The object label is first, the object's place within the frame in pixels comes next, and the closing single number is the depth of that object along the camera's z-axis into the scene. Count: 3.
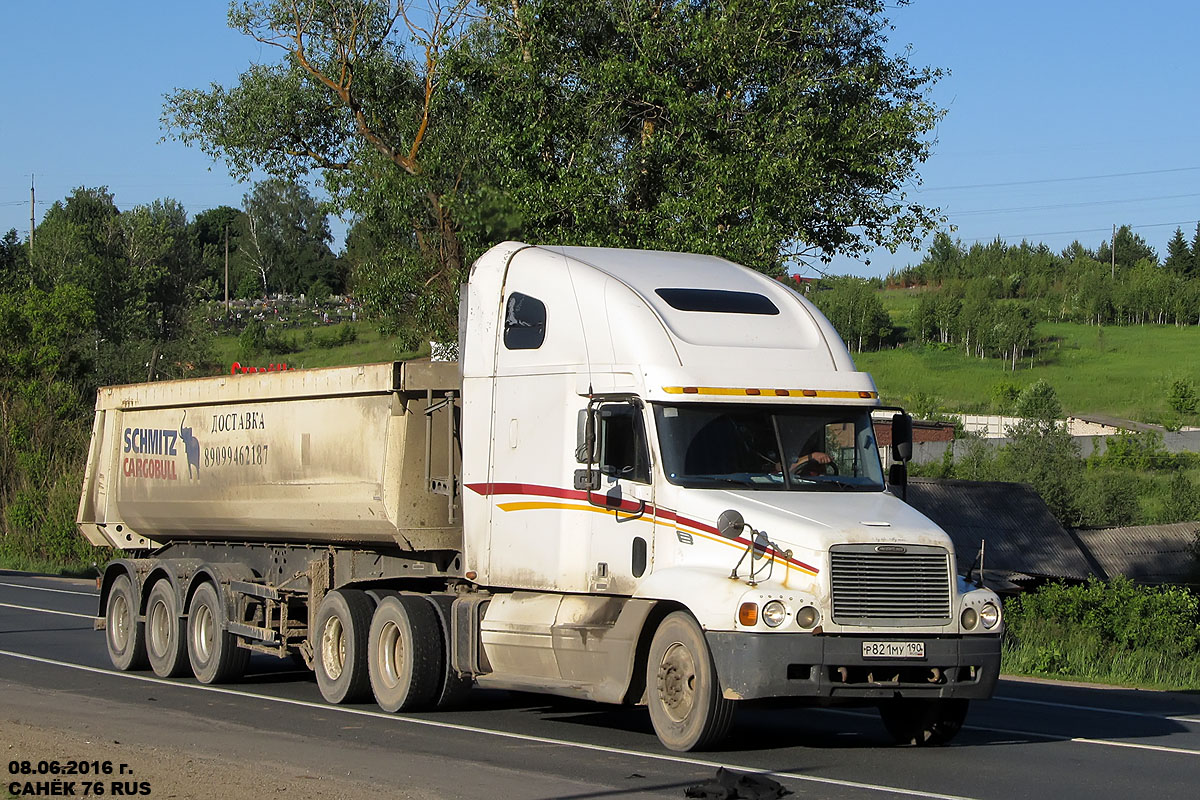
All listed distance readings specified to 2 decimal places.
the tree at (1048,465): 58.41
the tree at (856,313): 119.81
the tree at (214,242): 103.44
